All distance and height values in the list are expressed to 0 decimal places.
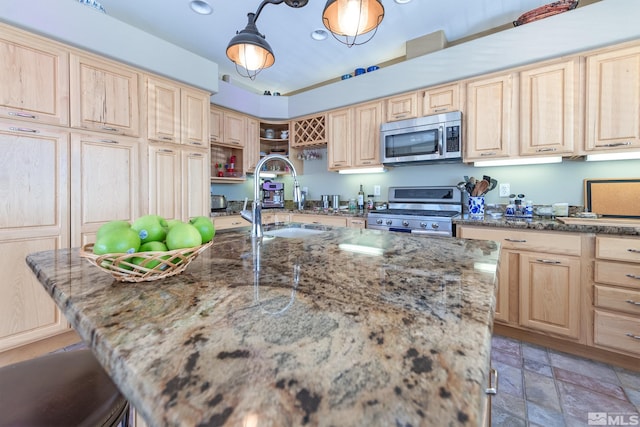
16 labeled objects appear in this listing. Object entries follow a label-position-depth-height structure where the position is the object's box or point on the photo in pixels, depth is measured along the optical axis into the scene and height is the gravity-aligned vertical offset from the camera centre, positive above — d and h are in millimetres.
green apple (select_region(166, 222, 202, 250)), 693 -71
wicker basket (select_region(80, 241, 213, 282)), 612 -127
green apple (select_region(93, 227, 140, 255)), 624 -76
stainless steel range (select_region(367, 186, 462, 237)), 2439 -10
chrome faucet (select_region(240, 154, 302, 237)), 1332 -12
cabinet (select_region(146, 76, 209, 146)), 2504 +919
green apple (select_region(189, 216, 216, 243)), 836 -53
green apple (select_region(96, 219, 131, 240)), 657 -43
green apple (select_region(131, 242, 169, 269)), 651 -100
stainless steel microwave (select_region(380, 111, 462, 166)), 2594 +695
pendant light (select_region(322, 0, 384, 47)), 1227 +888
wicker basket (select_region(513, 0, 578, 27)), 2176 +1589
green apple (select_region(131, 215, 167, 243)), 715 -53
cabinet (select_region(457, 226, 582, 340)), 1899 -498
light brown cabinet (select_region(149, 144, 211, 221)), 2551 +267
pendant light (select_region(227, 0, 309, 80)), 1501 +901
